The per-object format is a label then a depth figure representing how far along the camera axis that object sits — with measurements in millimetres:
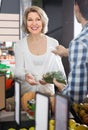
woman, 3475
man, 2316
